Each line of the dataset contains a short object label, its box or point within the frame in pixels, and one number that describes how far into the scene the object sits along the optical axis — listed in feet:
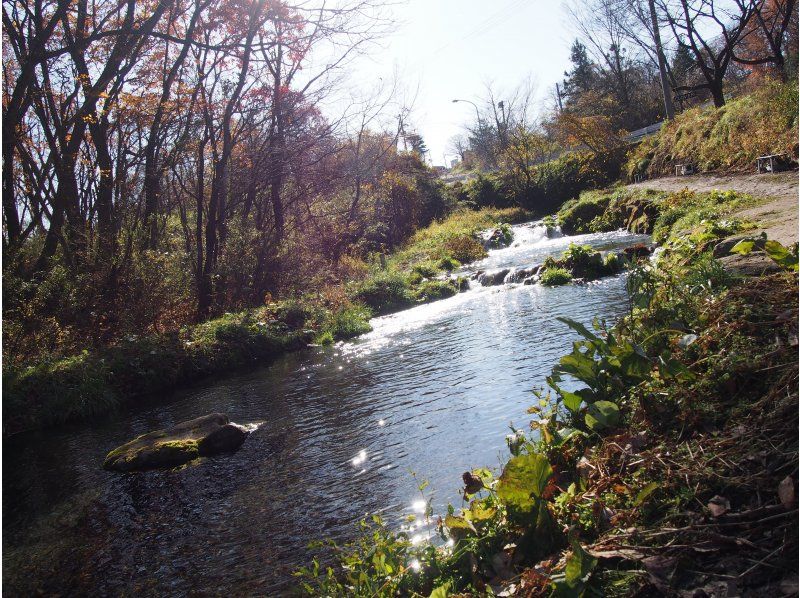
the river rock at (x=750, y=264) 11.42
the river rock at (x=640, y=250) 41.47
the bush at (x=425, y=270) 61.31
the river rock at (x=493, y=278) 52.37
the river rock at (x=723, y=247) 16.94
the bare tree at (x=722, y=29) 61.46
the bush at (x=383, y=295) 50.83
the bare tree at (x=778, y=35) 56.65
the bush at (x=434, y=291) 51.93
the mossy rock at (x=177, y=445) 20.63
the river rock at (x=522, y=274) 50.10
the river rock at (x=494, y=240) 77.25
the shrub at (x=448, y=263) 65.81
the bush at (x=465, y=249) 70.38
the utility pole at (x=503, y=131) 130.82
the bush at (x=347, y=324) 41.98
